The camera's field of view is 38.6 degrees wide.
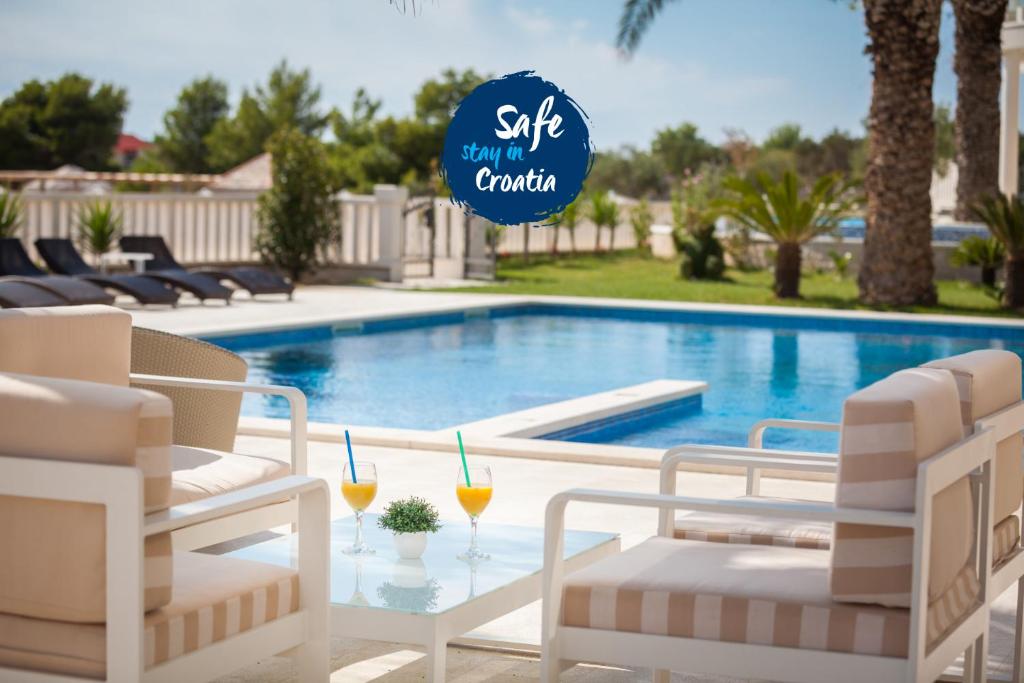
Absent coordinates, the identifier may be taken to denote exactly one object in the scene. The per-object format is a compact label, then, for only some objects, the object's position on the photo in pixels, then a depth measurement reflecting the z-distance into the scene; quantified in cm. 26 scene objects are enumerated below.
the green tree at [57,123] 5797
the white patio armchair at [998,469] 349
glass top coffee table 325
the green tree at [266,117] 6512
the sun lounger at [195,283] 1477
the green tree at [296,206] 1845
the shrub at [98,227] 1680
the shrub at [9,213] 1598
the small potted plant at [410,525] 373
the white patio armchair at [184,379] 392
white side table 1583
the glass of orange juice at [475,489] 358
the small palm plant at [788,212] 1673
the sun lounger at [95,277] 1416
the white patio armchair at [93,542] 271
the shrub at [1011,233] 1581
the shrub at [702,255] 1986
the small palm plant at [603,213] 2553
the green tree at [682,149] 4909
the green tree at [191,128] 6788
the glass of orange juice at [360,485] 367
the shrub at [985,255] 1780
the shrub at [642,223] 2631
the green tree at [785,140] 5069
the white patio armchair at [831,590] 284
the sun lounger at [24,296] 1173
